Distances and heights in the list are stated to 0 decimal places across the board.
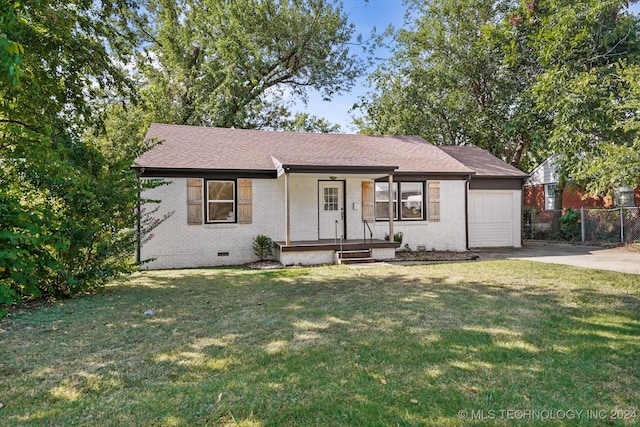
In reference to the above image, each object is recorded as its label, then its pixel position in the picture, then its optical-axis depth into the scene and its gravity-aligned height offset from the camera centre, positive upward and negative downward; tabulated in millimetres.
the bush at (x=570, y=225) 17906 -602
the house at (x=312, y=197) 11625 +642
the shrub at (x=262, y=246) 12219 -990
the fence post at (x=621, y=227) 15689 -598
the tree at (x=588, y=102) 8852 +2654
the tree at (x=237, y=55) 20203 +9154
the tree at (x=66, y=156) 6223 +1146
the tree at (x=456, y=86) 19391 +7012
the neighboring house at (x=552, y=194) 19578 +1079
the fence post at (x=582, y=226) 17062 -601
